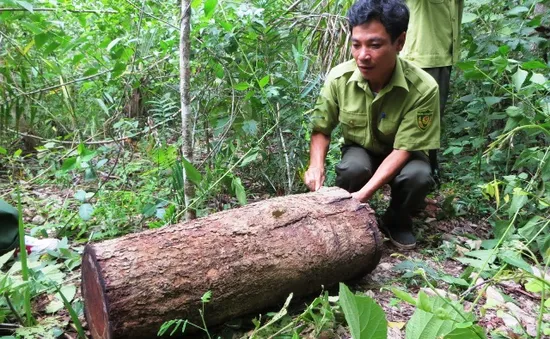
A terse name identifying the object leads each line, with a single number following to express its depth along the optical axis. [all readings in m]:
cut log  1.58
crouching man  2.29
